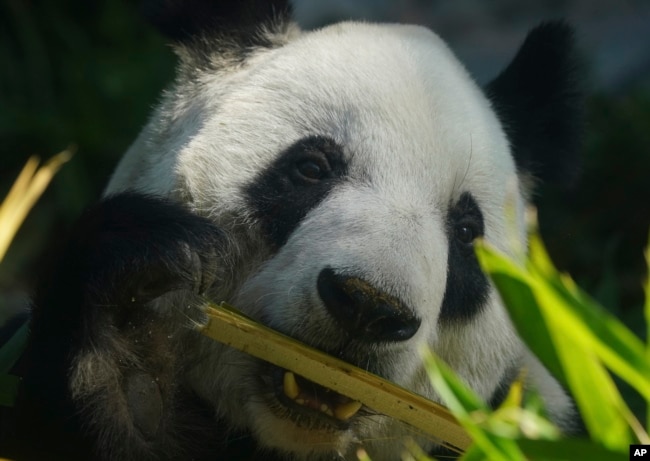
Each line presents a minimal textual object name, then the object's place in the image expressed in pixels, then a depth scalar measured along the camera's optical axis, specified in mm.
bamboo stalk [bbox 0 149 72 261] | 4037
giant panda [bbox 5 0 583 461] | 4189
